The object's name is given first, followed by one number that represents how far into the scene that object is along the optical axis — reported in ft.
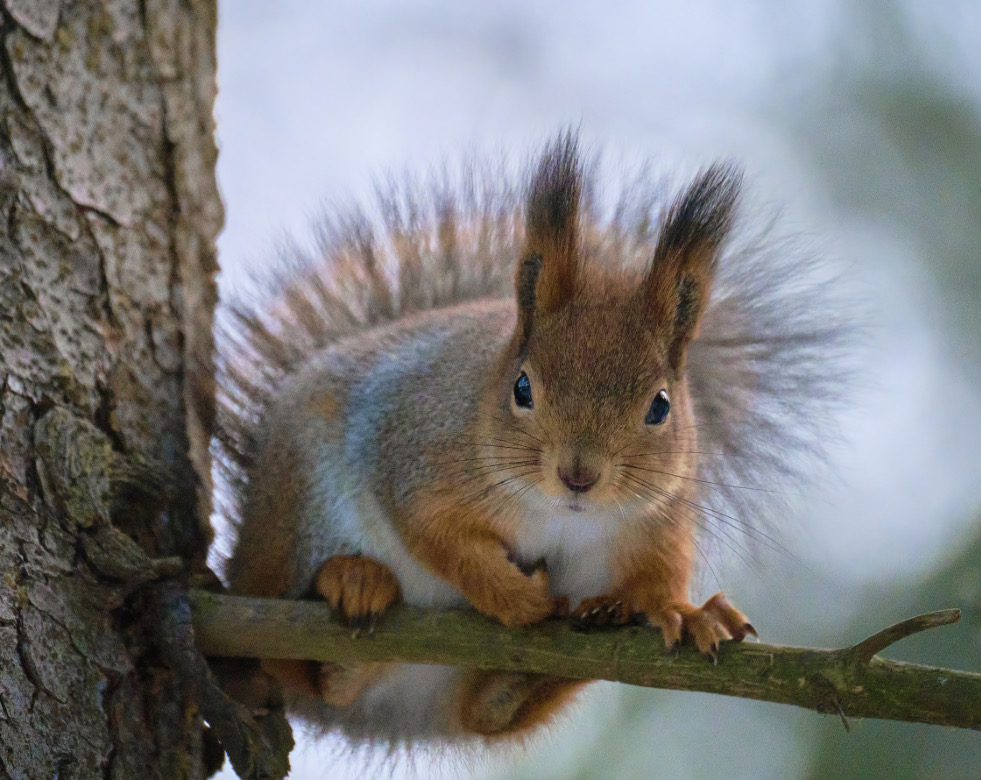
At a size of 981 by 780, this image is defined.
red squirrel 10.20
